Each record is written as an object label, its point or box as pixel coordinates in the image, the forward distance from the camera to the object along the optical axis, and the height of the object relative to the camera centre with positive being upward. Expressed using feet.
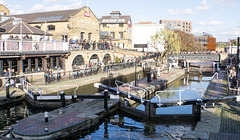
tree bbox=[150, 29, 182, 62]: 149.78 +10.74
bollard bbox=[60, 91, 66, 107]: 49.79 -8.95
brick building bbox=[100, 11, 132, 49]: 214.90 +27.94
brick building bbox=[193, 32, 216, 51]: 354.64 +26.04
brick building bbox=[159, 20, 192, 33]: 538.88 +81.43
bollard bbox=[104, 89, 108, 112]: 49.70 -9.12
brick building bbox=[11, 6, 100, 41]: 126.93 +20.18
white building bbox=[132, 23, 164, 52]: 256.58 +27.60
